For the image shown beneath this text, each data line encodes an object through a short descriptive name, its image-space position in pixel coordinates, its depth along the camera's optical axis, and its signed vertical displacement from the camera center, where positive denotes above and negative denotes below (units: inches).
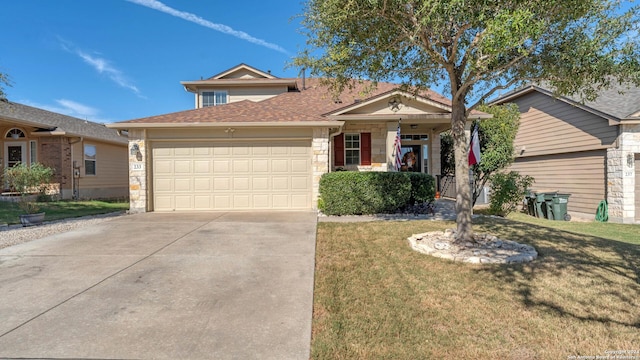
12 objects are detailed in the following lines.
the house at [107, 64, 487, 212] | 392.5 +22.5
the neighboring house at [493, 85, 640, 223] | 410.6 +39.9
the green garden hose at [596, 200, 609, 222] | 429.1 -51.8
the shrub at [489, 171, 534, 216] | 405.9 -22.0
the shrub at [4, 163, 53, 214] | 335.3 +0.1
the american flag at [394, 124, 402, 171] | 417.8 +31.6
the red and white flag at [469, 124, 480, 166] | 399.5 +31.4
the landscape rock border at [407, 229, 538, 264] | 194.7 -50.3
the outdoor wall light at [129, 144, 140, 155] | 391.2 +35.3
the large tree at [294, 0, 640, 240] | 177.2 +90.9
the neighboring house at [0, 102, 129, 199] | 577.6 +61.0
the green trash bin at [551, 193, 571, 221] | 442.6 -45.9
